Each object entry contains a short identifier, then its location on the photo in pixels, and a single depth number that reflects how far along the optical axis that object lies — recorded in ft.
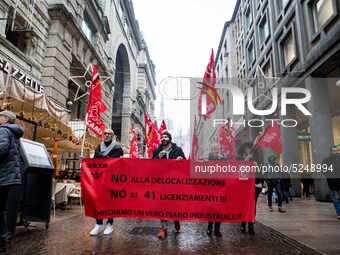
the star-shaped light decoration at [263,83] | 64.21
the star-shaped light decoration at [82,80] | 67.92
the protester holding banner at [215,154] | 19.80
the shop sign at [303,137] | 60.38
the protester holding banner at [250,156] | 21.29
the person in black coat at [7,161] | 13.78
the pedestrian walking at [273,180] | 32.19
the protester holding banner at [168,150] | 19.44
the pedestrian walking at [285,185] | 43.47
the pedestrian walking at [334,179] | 24.68
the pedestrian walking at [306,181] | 54.12
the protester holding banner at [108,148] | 19.14
